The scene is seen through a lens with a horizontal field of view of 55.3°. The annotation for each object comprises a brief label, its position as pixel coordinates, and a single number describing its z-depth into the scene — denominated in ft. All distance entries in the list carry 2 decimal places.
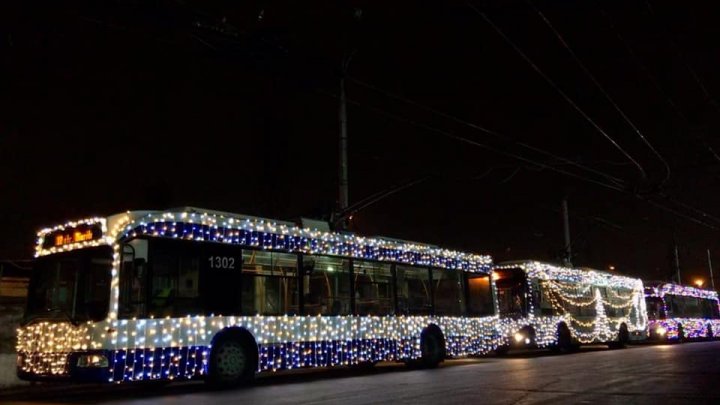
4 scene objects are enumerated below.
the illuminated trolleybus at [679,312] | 117.80
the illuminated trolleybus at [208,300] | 36.09
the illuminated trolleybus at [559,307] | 77.97
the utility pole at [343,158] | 62.34
